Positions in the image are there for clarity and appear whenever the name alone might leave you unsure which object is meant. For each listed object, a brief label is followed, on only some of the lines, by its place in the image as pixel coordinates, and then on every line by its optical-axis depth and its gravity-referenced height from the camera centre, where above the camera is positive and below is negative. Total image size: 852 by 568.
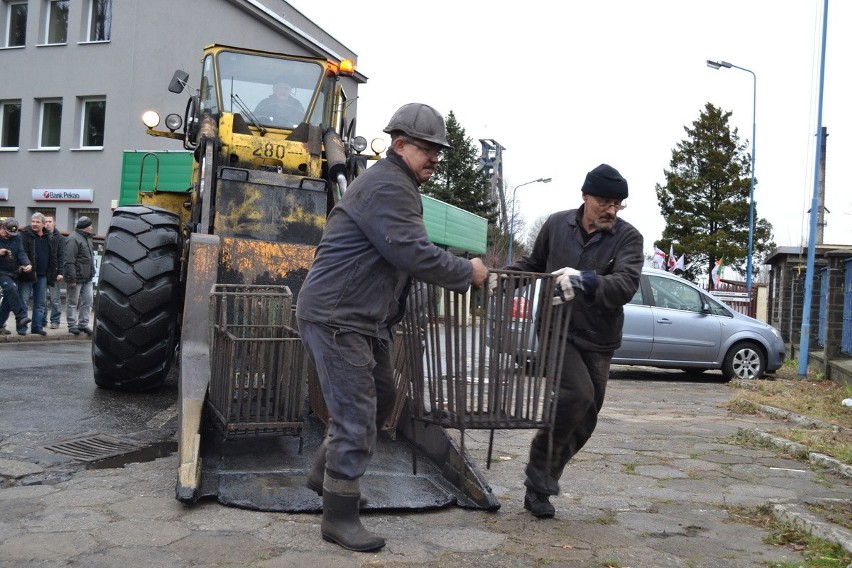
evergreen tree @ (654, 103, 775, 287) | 58.06 +7.34
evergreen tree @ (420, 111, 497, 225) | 59.03 +7.43
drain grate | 5.63 -1.11
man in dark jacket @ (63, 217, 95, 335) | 14.34 +0.03
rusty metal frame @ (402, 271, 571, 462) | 4.27 -0.27
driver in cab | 8.08 +1.55
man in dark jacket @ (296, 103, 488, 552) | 3.96 +0.02
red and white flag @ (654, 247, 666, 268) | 41.00 +2.25
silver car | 13.92 -0.33
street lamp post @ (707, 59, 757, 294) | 33.50 +5.98
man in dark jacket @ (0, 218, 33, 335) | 13.13 +0.03
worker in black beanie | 4.64 +0.00
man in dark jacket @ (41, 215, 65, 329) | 14.13 +0.24
